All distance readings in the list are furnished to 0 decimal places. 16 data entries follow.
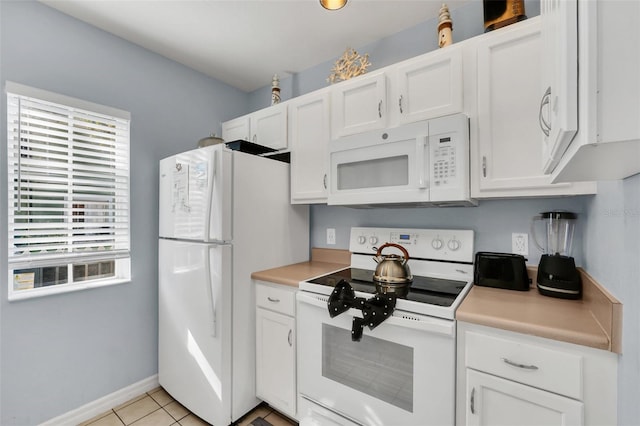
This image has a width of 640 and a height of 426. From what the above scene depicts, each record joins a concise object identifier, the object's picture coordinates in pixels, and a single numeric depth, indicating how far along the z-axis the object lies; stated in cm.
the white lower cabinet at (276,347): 175
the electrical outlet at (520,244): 162
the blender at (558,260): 133
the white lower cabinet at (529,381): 96
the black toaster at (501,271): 149
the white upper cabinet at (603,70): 42
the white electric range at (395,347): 123
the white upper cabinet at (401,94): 154
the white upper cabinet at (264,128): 226
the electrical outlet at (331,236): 237
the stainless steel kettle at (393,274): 160
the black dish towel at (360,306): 132
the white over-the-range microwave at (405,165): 147
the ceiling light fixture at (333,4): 155
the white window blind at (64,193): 167
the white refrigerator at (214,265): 177
